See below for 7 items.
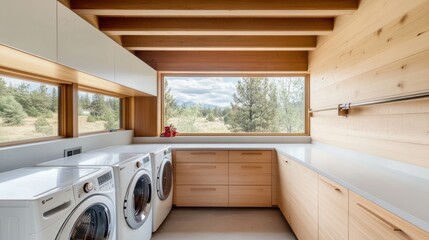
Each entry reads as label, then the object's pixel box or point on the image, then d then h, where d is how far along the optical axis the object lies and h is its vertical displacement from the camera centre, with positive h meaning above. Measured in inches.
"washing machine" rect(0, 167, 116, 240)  34.9 -15.4
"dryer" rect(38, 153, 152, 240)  61.8 -21.3
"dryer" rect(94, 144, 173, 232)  87.1 -23.6
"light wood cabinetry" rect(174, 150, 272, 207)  108.2 -29.1
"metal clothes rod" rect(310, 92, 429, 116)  49.9 +5.0
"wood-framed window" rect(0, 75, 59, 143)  61.0 +3.3
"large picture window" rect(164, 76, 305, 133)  133.0 +9.5
